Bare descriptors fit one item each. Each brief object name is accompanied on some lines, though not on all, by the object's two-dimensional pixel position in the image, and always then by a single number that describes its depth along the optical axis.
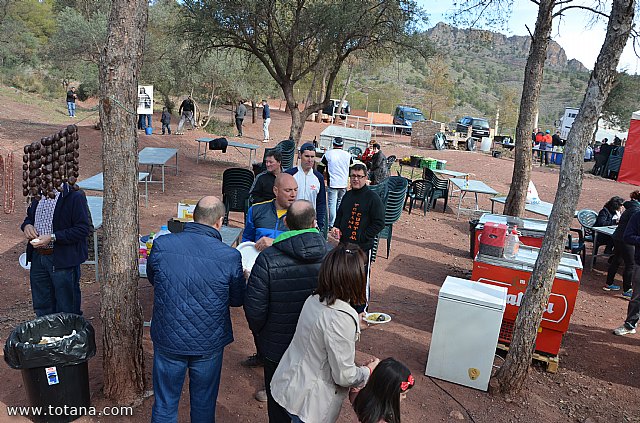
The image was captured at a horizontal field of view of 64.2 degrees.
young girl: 2.54
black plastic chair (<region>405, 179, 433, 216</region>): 12.16
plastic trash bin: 3.37
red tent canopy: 13.40
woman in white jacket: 2.49
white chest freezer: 4.39
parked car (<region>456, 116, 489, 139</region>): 31.05
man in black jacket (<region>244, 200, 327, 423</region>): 2.83
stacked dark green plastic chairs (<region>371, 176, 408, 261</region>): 9.12
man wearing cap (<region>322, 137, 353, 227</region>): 9.00
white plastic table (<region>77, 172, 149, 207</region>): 7.51
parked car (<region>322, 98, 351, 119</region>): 37.38
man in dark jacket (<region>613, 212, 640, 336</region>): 5.80
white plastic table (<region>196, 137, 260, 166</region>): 14.70
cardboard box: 5.96
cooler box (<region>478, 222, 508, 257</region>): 5.51
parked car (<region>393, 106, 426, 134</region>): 34.41
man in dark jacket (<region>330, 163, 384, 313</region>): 5.20
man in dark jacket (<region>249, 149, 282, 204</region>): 5.83
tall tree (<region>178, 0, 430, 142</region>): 13.36
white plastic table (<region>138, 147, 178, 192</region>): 10.88
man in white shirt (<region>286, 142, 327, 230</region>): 6.07
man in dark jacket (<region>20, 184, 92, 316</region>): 4.26
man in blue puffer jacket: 2.92
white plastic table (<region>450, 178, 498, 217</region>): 11.71
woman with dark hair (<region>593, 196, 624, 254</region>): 9.00
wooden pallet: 4.97
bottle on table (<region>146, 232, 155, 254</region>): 5.00
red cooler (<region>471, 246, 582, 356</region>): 4.93
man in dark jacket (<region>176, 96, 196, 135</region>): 19.91
